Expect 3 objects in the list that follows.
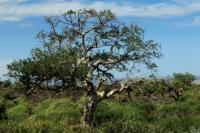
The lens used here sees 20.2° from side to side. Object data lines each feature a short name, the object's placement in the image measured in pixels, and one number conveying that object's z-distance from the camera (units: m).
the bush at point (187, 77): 58.03
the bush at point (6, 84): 65.11
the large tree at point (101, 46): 32.81
